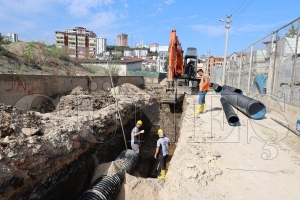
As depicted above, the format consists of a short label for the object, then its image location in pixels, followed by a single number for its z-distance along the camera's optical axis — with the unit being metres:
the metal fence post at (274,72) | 9.09
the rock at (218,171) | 4.27
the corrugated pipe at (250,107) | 8.38
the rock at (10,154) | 3.63
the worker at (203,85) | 8.37
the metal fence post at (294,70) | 7.41
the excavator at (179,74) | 11.65
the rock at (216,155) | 4.96
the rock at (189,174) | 4.23
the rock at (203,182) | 3.96
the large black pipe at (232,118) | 7.47
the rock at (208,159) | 4.73
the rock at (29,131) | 4.45
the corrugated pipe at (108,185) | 4.21
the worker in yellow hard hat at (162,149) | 6.23
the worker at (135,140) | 7.42
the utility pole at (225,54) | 22.60
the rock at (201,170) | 4.32
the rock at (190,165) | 4.55
